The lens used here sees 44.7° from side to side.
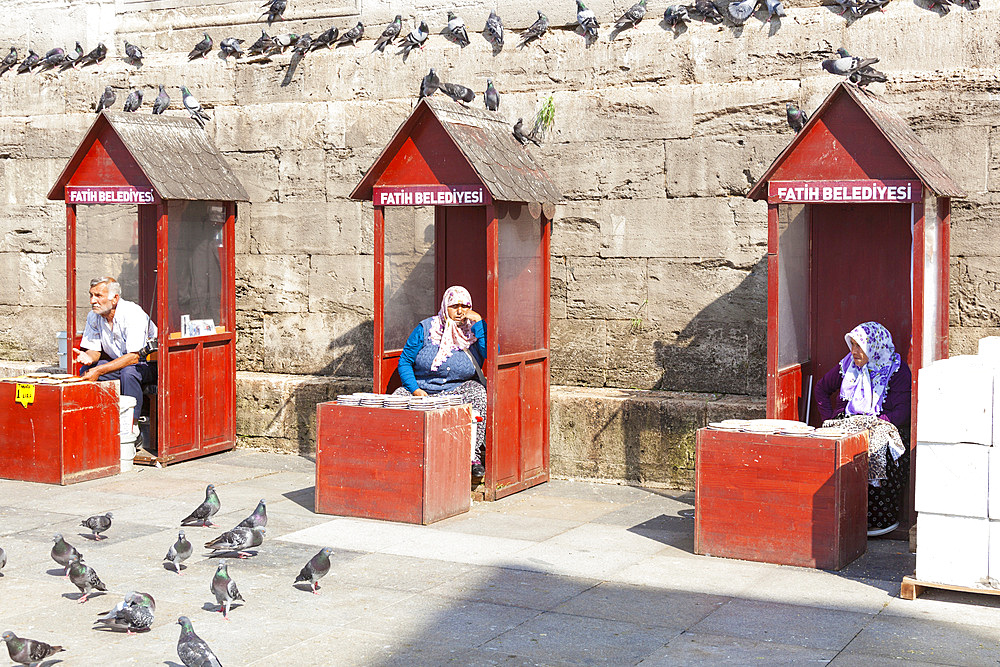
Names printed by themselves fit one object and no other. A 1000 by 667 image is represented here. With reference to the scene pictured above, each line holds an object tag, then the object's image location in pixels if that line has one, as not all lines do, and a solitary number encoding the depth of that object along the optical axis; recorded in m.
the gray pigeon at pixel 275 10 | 10.87
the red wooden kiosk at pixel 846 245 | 7.18
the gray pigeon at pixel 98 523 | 7.26
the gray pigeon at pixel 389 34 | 10.34
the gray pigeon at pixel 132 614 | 5.46
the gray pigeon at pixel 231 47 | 11.02
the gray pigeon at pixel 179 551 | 6.55
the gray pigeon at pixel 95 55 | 11.68
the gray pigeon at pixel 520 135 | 9.23
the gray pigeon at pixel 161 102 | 10.80
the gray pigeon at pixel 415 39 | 10.24
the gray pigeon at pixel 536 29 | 9.80
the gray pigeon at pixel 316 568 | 6.15
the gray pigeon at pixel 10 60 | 12.11
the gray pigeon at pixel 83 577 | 5.95
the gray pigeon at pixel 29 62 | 11.97
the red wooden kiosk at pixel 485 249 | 8.42
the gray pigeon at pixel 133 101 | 10.88
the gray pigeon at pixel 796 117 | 8.72
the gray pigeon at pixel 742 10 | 9.08
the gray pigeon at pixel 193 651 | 4.79
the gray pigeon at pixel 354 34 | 10.52
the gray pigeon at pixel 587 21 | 9.60
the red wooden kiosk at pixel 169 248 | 9.69
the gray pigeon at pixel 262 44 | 10.86
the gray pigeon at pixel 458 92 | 9.34
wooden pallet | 6.07
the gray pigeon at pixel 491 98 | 9.59
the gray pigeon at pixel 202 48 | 11.08
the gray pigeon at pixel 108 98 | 10.91
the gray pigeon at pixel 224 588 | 5.68
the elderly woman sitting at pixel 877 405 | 7.45
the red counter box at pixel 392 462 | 7.79
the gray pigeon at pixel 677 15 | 9.39
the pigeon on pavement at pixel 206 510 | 7.52
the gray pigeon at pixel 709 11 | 9.30
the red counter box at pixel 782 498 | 6.74
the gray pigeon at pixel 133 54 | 11.50
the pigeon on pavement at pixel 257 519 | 7.08
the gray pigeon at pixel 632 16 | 9.48
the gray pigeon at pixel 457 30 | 10.07
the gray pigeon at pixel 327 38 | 10.62
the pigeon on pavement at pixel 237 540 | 6.74
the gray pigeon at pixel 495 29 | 9.92
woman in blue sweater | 8.95
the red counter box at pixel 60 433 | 9.01
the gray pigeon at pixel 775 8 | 8.97
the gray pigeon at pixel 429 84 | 9.00
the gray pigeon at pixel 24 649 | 4.88
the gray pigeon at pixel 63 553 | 6.29
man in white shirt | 9.79
